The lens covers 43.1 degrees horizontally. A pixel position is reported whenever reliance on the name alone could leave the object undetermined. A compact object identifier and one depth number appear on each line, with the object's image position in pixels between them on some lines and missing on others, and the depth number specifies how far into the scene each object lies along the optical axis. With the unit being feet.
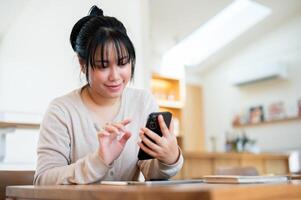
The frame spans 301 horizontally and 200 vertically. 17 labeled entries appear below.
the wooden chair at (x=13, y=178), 3.92
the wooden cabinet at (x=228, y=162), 12.14
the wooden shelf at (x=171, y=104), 14.62
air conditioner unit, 17.39
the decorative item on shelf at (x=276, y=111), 17.31
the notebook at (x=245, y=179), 2.60
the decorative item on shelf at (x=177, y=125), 15.58
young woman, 3.06
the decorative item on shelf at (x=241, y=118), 18.76
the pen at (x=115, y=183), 2.62
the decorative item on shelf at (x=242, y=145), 16.19
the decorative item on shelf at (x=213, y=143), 20.00
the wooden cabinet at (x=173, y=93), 15.33
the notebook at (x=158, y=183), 2.64
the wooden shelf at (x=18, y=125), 5.03
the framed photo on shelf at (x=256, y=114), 18.16
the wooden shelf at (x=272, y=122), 16.92
